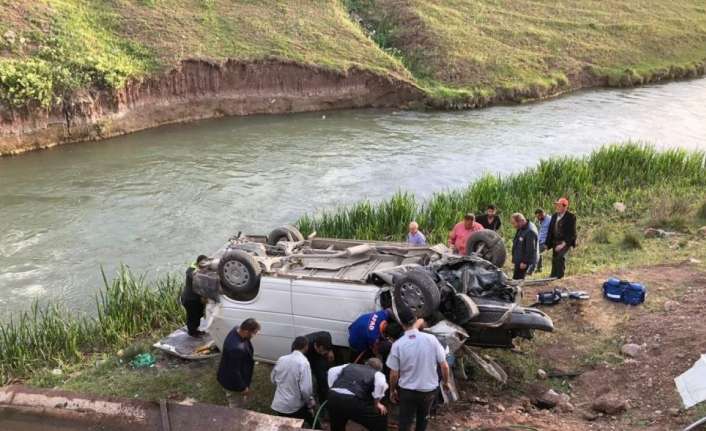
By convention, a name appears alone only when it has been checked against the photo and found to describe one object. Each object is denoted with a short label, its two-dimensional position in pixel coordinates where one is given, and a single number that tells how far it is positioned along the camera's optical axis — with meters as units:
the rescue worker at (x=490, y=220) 11.47
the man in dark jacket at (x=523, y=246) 10.56
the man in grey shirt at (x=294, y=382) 7.10
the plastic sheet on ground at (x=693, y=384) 6.75
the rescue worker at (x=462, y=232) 10.63
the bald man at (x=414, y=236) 11.18
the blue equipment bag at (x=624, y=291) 9.74
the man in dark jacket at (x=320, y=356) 7.38
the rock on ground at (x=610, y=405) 7.30
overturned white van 7.72
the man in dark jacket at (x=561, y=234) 11.04
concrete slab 6.99
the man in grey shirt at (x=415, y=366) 6.68
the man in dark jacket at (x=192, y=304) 9.34
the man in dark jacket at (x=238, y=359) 7.51
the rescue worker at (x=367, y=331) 7.43
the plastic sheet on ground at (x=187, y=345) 9.65
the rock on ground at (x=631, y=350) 8.46
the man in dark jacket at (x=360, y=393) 6.69
